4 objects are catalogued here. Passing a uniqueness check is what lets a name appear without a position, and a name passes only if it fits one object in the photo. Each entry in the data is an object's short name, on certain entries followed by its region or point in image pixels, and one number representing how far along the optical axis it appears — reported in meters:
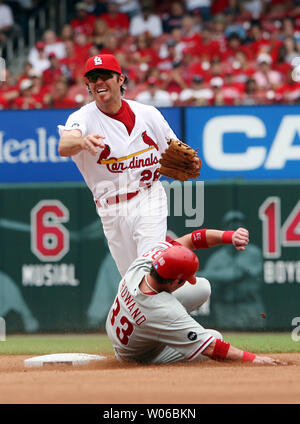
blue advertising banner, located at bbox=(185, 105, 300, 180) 22.78
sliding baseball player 11.52
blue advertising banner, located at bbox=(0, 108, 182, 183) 23.30
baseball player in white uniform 13.45
